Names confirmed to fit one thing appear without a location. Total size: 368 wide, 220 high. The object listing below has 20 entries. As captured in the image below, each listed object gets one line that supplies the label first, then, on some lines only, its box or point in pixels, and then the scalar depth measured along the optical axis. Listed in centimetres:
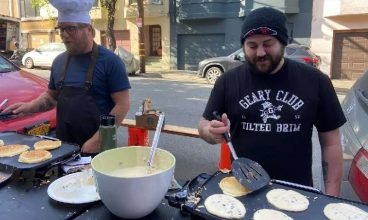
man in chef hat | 230
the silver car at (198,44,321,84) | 1157
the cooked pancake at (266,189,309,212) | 123
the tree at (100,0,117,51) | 1587
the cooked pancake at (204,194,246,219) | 117
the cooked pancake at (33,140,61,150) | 178
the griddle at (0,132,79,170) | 159
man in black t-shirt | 185
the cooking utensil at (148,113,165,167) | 142
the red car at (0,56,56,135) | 293
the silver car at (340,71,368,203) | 196
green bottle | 171
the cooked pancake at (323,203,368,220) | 117
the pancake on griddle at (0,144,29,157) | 170
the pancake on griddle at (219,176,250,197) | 132
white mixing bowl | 119
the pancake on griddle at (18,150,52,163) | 162
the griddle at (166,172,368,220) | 120
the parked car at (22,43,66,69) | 1760
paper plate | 143
